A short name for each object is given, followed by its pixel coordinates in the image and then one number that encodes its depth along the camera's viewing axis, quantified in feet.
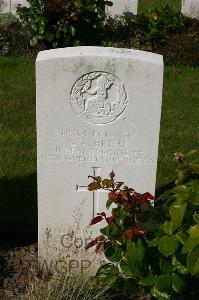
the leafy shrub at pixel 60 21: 27.14
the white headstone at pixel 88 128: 12.53
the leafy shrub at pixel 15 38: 28.66
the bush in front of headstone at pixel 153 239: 9.93
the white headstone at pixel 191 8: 33.73
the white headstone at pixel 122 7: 30.81
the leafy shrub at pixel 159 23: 29.22
